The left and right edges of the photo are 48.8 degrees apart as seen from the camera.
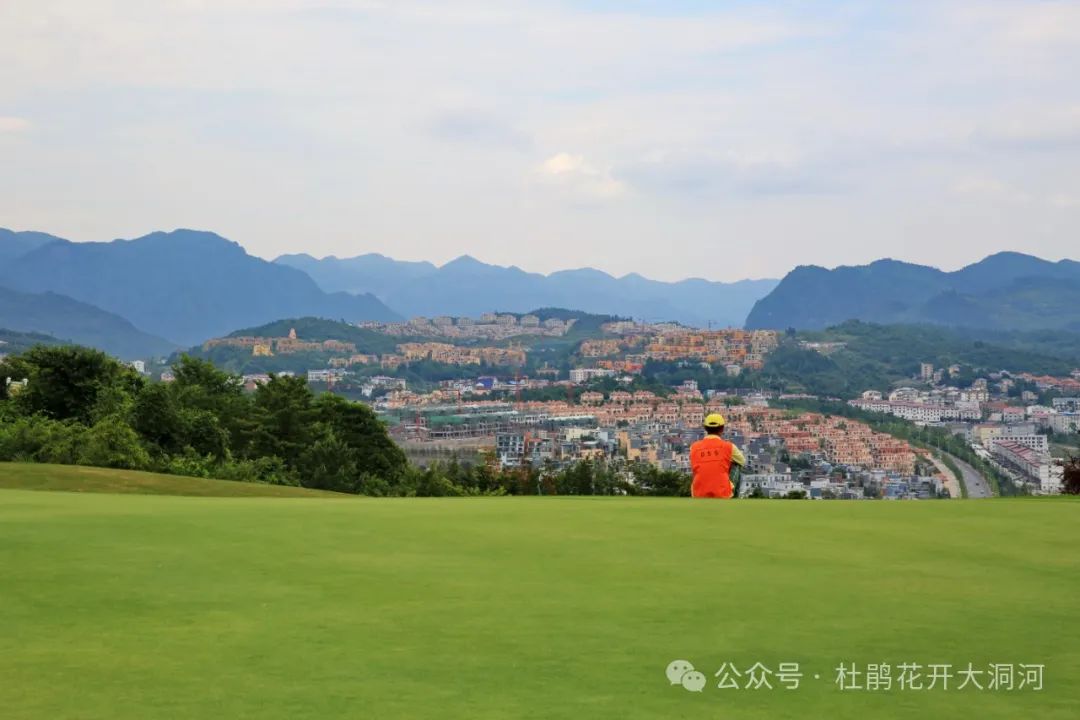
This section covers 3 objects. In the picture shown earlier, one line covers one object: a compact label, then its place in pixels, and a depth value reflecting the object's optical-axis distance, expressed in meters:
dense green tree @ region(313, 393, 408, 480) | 43.28
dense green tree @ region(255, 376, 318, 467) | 40.94
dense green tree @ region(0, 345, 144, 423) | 34.12
